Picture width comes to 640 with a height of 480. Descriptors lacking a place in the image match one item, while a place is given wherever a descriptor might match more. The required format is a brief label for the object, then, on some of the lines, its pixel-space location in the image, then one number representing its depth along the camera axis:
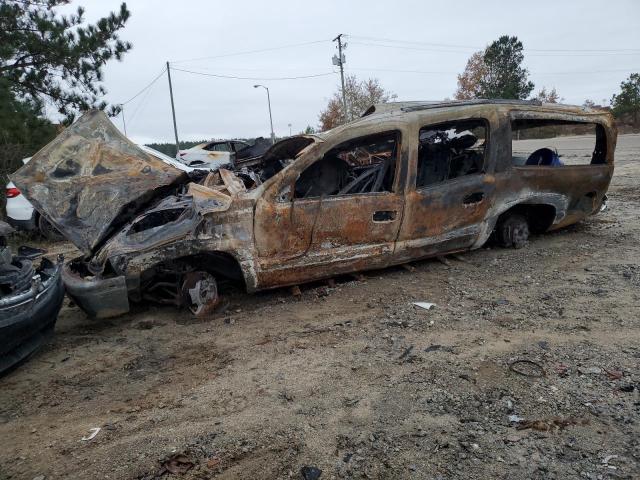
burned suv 3.79
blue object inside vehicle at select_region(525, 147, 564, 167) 5.65
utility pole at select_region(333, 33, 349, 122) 31.67
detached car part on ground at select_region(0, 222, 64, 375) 2.95
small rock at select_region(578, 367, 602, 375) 2.76
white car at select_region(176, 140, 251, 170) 13.02
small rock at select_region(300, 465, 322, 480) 2.08
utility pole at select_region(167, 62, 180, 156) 27.87
